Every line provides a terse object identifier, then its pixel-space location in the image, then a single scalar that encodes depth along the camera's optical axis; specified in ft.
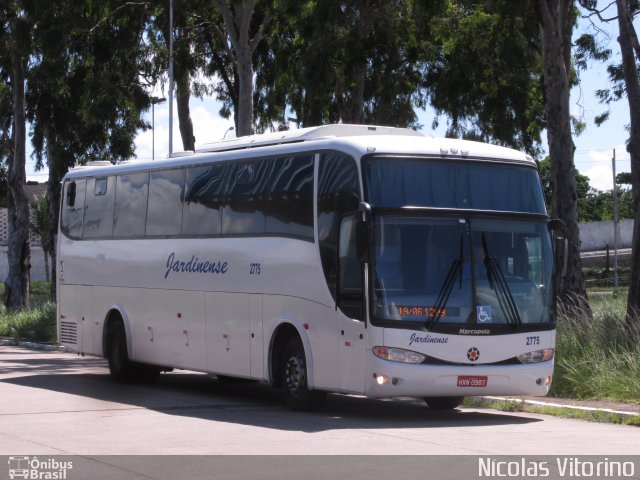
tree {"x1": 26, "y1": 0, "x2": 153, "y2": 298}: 108.88
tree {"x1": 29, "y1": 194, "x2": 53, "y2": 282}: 218.38
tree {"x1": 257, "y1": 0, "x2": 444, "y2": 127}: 98.12
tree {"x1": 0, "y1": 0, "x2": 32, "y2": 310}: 122.83
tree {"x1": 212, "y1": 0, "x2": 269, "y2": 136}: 96.94
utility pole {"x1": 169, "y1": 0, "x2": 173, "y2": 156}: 104.63
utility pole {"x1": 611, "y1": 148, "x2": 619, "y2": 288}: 174.74
